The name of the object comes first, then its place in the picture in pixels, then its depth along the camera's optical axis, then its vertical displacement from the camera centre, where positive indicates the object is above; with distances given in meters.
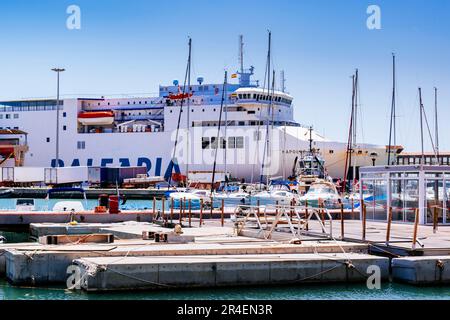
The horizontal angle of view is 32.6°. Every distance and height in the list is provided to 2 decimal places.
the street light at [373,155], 69.94 +1.89
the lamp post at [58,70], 72.29 +9.46
